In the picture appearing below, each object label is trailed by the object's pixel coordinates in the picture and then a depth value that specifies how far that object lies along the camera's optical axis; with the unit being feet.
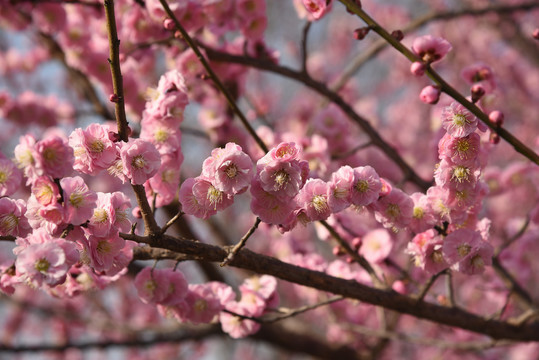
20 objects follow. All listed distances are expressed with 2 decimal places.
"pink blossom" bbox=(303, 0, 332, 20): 5.03
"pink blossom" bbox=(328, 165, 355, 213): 4.74
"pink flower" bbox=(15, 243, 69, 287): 4.61
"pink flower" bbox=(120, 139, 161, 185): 4.68
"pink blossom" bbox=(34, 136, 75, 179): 4.59
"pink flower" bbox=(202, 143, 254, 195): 4.66
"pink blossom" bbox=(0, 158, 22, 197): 4.71
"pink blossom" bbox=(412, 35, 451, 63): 4.90
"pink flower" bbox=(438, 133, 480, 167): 4.79
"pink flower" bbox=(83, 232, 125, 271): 4.71
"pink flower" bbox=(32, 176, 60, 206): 4.63
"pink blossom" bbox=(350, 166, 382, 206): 4.77
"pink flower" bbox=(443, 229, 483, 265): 4.86
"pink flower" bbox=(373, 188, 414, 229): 4.85
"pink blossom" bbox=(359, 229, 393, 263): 5.23
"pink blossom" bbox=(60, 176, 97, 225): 4.65
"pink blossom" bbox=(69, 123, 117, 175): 4.69
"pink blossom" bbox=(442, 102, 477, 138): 4.76
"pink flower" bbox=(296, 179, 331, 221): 4.74
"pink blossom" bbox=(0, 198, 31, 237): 4.71
